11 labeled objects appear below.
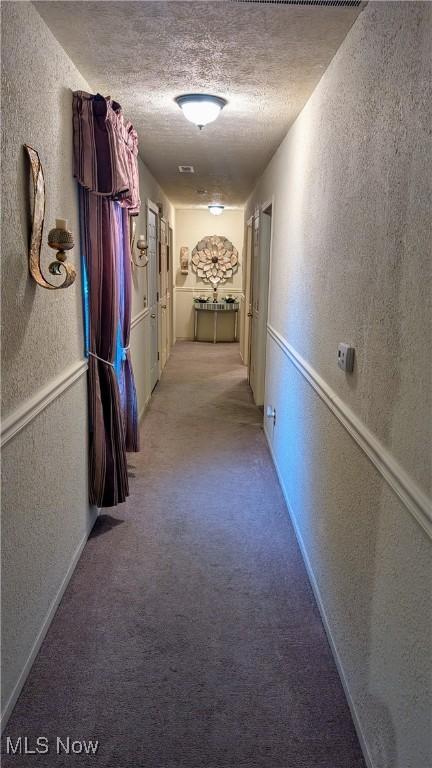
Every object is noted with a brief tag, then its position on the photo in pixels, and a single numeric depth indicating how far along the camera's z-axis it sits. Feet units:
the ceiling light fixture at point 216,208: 23.27
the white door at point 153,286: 15.49
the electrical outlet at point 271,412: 11.93
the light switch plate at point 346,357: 5.50
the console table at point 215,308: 28.02
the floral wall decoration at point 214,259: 28.43
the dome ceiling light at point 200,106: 8.21
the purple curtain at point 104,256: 7.07
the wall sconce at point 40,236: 5.24
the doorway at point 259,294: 15.31
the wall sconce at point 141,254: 11.82
